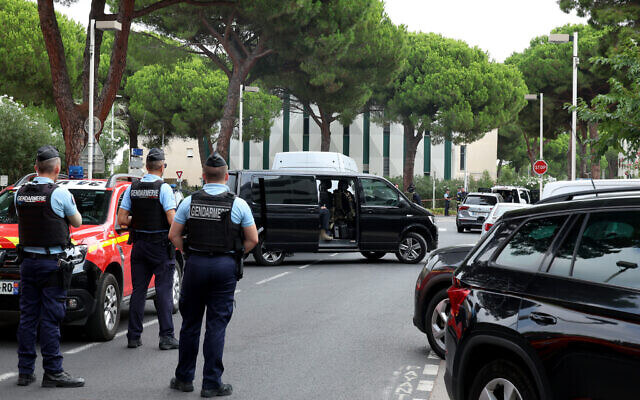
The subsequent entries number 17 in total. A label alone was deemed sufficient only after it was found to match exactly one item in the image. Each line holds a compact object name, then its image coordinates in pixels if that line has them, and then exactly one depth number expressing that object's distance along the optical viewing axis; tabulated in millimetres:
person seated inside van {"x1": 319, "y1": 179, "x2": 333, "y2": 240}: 18172
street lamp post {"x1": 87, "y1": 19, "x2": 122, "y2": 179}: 20859
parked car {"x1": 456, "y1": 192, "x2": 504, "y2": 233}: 32031
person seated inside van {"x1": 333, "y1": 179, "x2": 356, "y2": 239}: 18438
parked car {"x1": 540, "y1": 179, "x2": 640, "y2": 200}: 8492
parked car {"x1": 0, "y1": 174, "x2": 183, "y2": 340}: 8109
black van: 17438
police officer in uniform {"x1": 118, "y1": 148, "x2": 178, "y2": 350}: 8070
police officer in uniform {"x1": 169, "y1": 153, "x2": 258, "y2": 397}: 6152
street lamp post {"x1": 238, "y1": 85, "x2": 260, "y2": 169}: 34188
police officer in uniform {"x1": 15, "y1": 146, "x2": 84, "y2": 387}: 6613
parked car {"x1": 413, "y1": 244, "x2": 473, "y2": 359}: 7785
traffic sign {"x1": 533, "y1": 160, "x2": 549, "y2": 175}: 34812
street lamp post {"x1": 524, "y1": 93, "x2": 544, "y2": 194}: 40812
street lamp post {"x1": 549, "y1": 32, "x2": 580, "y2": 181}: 25750
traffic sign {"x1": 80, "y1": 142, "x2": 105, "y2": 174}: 21562
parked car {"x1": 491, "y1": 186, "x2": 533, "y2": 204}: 33888
